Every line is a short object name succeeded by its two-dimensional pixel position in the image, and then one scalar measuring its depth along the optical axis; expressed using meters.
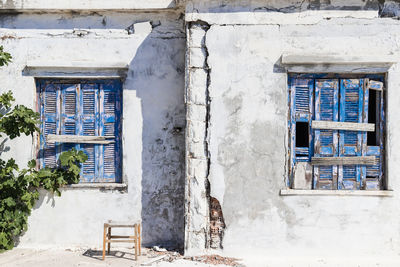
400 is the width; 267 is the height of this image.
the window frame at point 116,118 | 6.99
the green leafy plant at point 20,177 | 6.63
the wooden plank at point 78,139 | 6.95
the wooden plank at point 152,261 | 5.99
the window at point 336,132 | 6.45
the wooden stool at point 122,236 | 6.11
